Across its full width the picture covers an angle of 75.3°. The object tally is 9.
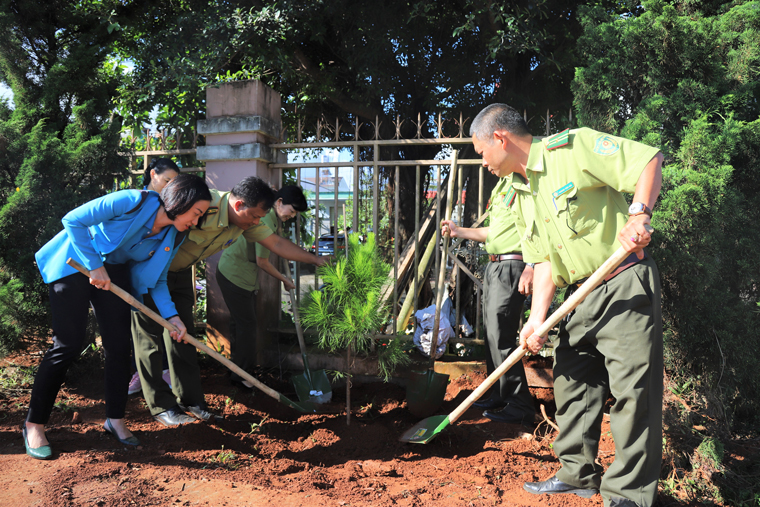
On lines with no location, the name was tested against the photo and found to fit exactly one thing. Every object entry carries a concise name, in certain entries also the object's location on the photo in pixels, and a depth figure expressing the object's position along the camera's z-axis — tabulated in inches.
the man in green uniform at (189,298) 131.1
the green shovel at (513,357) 82.6
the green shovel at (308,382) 153.3
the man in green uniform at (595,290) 84.0
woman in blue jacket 110.7
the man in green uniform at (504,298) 132.8
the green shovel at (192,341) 110.1
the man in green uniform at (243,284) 158.7
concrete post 169.5
